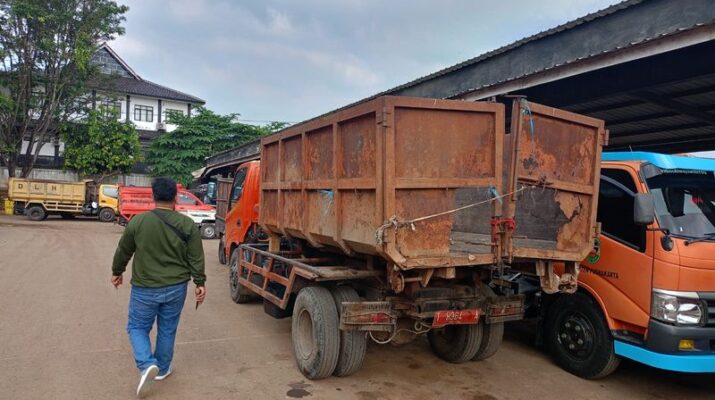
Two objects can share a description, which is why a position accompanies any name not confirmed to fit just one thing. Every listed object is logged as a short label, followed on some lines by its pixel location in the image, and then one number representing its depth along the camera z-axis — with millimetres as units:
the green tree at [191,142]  27969
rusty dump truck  3836
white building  31484
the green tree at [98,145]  26750
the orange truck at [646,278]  4102
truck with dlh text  23031
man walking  4098
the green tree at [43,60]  23812
